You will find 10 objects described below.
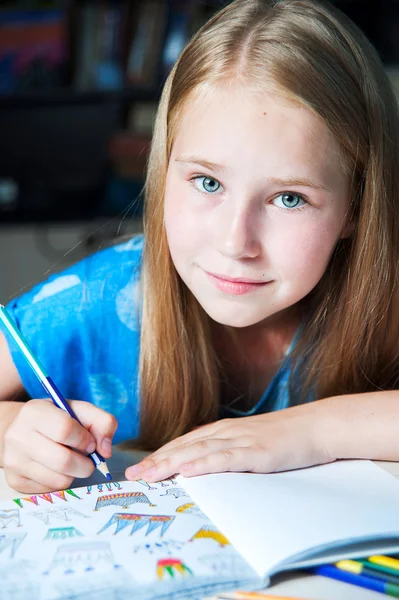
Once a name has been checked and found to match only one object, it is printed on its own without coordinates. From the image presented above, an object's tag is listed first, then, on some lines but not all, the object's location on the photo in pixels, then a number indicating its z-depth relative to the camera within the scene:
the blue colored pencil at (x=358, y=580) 0.57
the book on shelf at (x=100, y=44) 2.62
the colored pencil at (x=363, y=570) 0.58
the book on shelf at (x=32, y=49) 2.54
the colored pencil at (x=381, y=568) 0.59
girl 0.80
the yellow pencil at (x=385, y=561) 0.59
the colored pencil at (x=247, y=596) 0.55
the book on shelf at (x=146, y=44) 2.65
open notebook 0.56
